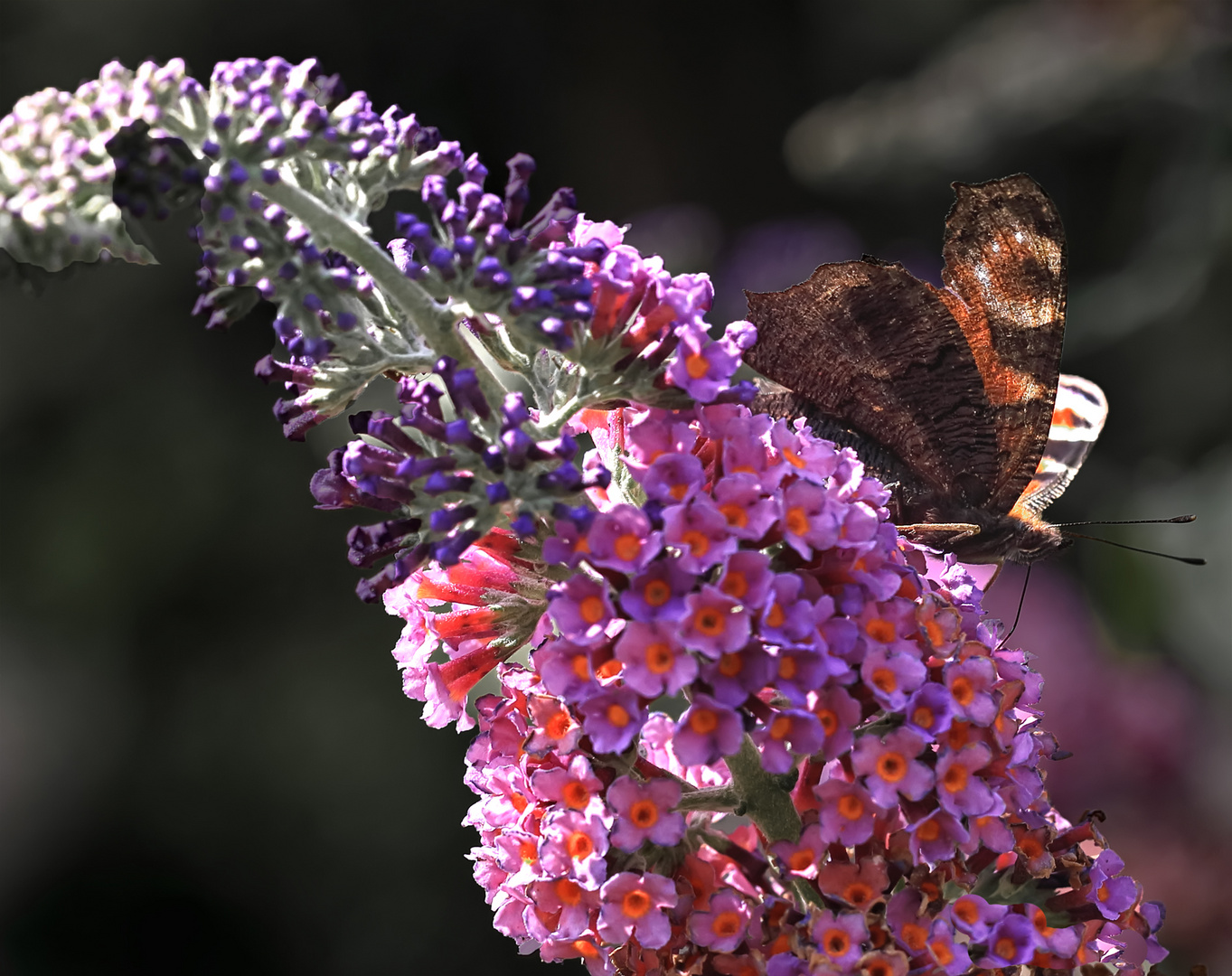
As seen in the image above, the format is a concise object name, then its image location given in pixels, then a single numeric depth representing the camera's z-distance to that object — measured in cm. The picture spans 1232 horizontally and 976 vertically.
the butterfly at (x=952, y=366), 115
